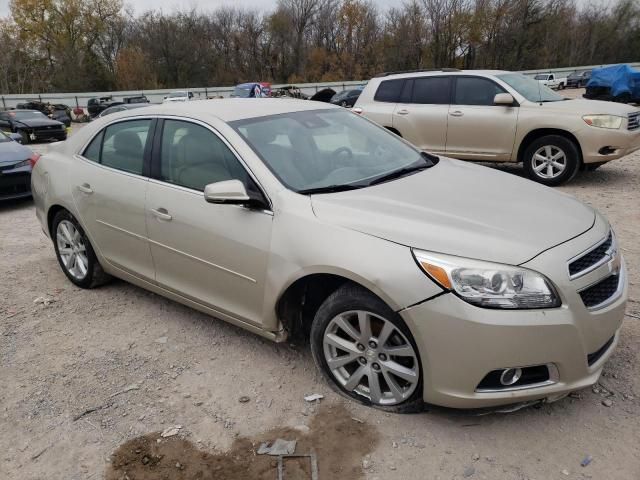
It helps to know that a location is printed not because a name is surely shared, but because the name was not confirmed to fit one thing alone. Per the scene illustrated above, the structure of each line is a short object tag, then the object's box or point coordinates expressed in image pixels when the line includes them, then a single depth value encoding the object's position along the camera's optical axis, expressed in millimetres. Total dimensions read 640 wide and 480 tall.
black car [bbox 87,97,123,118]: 35906
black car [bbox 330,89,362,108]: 28688
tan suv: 7094
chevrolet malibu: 2271
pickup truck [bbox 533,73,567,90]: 42622
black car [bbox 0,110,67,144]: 20328
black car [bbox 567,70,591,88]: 45406
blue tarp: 24469
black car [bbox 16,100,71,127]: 28297
